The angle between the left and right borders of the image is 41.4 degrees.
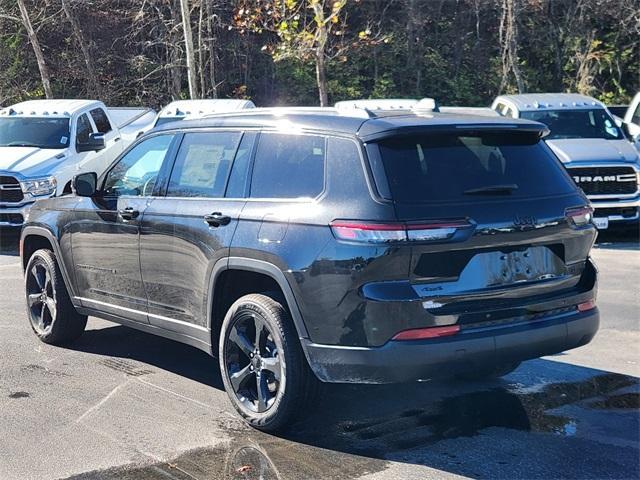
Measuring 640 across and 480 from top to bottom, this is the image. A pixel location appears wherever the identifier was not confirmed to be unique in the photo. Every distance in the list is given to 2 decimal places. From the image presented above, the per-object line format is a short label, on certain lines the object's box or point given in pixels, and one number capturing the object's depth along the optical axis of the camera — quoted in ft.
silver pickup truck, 39.68
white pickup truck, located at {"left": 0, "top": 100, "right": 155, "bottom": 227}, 41.52
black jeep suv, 14.30
